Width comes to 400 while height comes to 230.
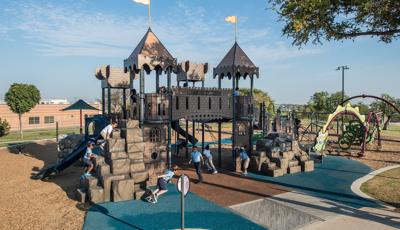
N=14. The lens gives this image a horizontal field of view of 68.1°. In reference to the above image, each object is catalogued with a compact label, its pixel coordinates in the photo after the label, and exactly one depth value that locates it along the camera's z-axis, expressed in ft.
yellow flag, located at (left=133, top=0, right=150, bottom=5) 47.99
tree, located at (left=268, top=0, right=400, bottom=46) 34.15
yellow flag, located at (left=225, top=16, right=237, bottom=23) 59.77
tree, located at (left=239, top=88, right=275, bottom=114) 174.63
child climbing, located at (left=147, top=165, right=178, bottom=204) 36.19
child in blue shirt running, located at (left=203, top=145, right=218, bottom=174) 50.57
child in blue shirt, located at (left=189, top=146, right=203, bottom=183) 45.34
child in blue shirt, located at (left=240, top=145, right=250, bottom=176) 50.80
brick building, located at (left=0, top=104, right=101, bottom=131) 169.17
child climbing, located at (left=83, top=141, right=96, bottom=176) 40.64
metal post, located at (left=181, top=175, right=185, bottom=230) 22.70
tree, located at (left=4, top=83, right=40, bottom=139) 105.91
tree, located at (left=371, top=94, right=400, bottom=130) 183.32
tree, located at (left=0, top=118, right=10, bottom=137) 98.00
